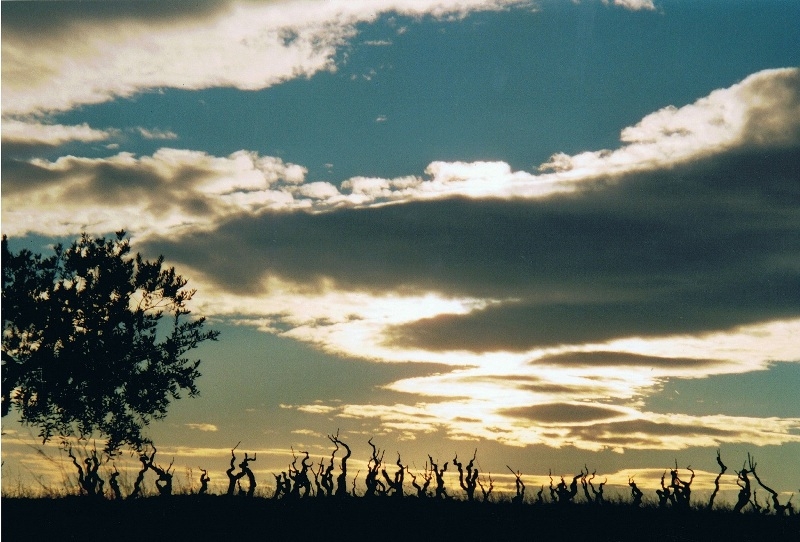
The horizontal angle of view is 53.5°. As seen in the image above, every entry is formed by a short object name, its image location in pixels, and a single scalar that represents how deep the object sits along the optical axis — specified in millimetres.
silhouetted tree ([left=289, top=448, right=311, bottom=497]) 33781
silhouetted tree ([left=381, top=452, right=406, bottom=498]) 35344
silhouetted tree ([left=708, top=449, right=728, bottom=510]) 34272
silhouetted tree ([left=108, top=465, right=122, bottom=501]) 32281
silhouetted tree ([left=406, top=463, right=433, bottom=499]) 34594
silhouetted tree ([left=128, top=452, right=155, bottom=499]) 32291
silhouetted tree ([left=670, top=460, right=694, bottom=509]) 37156
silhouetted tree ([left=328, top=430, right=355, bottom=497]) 33809
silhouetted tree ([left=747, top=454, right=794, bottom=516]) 33469
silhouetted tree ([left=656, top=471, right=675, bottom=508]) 36719
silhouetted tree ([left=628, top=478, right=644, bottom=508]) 36638
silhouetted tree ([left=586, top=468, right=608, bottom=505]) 38362
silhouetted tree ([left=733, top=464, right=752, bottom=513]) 34125
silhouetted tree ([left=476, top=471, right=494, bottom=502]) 37175
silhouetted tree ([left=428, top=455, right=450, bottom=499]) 35219
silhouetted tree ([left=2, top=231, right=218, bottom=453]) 31812
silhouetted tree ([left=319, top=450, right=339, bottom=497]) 35453
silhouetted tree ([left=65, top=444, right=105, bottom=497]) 31672
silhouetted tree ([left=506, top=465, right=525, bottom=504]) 37612
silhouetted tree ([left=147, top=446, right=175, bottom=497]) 32062
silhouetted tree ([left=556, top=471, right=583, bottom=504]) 38050
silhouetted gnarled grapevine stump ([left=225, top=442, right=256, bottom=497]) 33688
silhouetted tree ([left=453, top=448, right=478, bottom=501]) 37119
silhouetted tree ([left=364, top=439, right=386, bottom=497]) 35084
